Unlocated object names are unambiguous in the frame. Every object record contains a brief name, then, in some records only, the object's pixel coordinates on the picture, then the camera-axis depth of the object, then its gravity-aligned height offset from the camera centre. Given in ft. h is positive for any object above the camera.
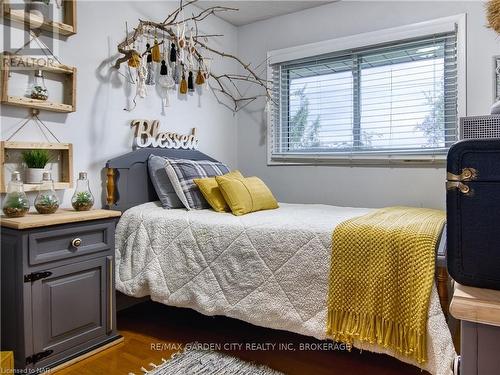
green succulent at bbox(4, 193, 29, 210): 6.05 -0.31
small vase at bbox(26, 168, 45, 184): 6.66 +0.12
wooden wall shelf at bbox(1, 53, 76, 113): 6.33 +1.89
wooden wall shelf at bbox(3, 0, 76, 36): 6.38 +2.93
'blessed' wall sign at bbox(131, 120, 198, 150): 8.77 +1.12
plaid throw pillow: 8.06 +0.03
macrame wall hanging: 8.20 +3.01
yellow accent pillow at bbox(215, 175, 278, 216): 7.61 -0.29
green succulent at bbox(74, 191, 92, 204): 6.93 -0.31
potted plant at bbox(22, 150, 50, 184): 6.65 +0.30
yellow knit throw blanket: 4.85 -1.43
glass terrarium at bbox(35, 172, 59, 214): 6.46 -0.29
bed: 5.67 -1.40
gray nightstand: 5.69 -1.72
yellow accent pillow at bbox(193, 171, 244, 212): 7.91 -0.26
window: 8.96 +2.14
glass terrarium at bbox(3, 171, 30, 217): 6.03 -0.30
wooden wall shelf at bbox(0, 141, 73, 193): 6.36 +0.46
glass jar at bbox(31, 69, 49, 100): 6.72 +1.71
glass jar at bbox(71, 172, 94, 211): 6.93 -0.27
